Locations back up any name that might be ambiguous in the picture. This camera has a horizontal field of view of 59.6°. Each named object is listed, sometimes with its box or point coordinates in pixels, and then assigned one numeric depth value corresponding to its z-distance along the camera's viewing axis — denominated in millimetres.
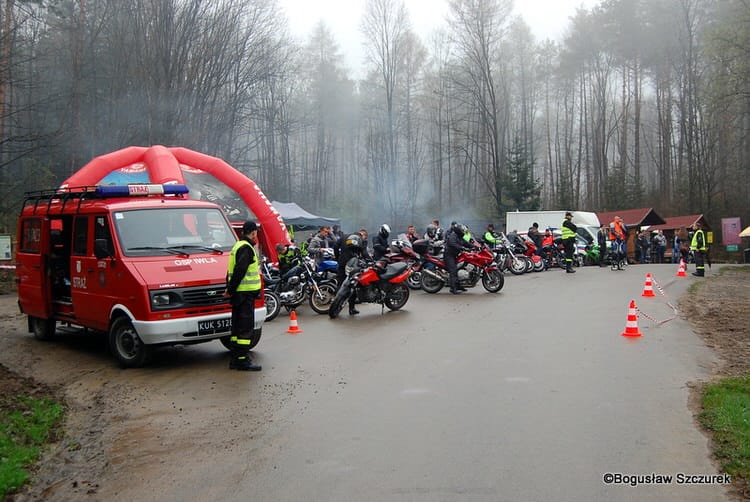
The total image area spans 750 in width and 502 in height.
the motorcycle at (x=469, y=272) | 16406
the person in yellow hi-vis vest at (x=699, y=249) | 20125
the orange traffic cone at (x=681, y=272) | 20281
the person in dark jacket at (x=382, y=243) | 15703
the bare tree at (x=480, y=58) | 39000
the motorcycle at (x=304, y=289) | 13859
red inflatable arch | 17562
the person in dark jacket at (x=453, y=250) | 16500
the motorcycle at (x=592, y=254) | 25812
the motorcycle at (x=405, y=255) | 16922
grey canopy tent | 27266
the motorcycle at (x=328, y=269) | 15461
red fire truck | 8383
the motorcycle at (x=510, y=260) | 21328
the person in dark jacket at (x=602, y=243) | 24516
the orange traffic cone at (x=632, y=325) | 9921
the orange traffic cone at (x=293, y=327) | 11305
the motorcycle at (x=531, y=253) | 22312
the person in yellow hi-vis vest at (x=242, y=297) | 8195
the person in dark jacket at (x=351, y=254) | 13434
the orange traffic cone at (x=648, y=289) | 14727
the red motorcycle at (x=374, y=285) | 13070
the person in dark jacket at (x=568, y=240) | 21297
